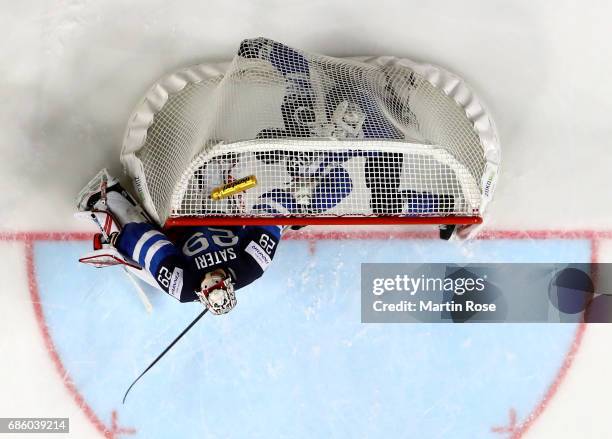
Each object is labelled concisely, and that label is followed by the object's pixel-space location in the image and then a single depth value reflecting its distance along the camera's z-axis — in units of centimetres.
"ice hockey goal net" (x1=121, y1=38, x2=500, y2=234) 1767
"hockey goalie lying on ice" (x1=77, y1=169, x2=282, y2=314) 1775
